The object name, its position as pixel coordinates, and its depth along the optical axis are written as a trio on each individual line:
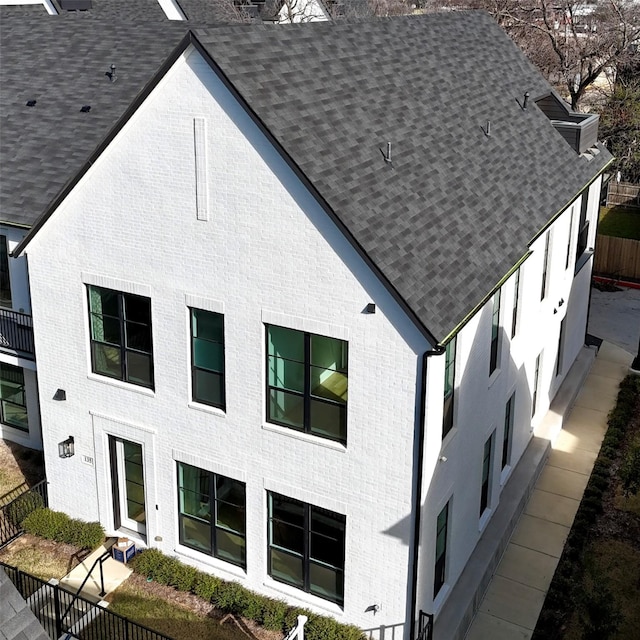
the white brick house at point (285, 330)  13.04
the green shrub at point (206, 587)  15.59
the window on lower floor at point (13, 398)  21.34
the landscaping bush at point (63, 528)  17.17
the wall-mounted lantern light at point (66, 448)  17.12
